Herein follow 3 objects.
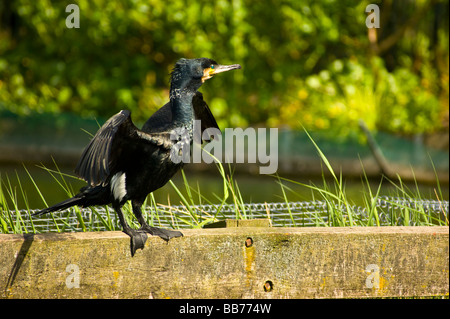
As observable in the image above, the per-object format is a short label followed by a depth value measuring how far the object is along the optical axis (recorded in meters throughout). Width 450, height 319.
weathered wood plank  4.79
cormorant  4.80
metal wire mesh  6.17
